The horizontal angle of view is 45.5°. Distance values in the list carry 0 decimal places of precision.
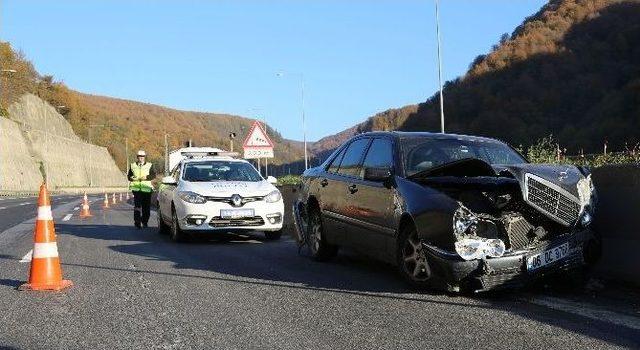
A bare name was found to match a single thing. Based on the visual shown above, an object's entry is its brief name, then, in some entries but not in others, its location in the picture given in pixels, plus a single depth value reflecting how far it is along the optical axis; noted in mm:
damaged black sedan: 6305
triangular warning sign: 21109
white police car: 12203
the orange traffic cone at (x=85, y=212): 21997
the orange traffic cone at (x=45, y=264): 7398
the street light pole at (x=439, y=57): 31078
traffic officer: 15695
